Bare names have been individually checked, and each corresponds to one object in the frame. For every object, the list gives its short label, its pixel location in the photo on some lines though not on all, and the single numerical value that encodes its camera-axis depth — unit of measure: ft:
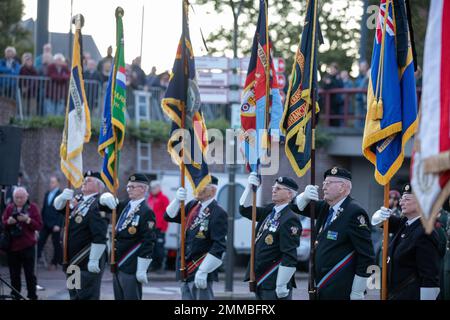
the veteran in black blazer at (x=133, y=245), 36.60
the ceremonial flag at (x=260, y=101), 33.40
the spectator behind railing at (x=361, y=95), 73.10
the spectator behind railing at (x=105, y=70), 69.82
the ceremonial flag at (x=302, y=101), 30.58
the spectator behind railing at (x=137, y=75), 72.19
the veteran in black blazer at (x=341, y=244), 28.58
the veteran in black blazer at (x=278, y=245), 31.86
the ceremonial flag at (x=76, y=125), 39.19
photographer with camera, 46.47
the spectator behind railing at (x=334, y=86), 74.59
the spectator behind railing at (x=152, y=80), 73.98
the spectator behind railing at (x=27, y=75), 70.03
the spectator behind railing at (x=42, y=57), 70.95
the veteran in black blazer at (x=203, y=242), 35.01
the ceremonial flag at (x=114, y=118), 38.06
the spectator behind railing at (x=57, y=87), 69.72
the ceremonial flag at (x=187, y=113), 35.09
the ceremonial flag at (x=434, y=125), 15.11
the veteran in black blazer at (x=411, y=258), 26.50
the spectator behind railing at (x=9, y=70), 69.82
